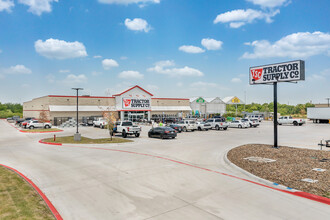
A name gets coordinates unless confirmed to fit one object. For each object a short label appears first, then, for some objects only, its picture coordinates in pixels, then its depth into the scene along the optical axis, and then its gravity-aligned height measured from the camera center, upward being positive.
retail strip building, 53.38 +1.35
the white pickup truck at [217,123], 40.56 -2.01
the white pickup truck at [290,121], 48.38 -1.97
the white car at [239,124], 45.21 -2.38
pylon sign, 19.05 +3.22
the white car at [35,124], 45.06 -2.29
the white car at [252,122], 45.33 -2.02
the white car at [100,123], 45.69 -2.11
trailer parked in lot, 53.97 -0.67
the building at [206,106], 76.75 +1.68
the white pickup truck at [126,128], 29.11 -2.08
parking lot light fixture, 25.95 -2.69
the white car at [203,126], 39.34 -2.36
